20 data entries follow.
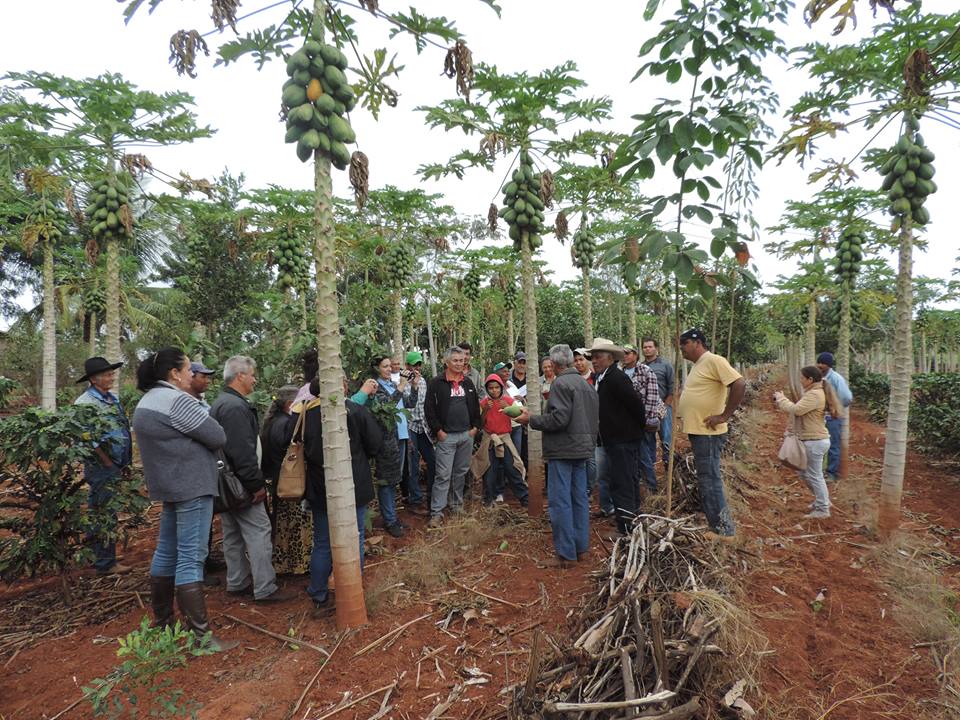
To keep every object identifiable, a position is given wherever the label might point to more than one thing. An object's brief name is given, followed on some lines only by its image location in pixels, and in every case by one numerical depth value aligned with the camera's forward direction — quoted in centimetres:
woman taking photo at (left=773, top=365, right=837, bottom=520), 621
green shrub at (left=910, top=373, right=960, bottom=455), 942
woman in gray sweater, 382
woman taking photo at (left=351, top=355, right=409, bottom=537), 618
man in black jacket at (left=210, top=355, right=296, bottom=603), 441
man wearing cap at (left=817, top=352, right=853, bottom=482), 736
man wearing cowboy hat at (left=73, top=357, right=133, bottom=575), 470
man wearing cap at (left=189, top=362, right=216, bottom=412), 471
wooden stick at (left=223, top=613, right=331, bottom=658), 369
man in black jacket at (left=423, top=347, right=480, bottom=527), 643
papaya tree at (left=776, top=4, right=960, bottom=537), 493
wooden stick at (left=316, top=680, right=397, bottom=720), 304
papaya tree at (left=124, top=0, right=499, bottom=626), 370
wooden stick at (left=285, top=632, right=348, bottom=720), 307
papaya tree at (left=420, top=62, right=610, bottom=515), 615
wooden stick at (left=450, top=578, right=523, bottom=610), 430
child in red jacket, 709
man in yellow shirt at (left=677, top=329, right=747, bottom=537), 503
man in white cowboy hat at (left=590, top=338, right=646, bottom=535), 542
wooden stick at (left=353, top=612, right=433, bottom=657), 367
